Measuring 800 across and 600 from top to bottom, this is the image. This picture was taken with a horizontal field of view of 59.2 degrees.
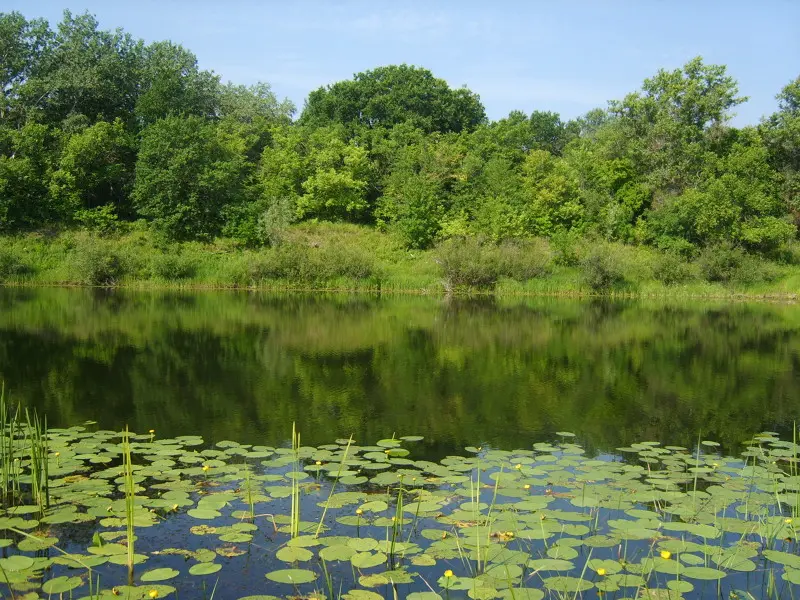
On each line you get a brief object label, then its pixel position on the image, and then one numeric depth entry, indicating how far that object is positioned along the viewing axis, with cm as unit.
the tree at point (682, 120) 5012
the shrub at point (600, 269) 4131
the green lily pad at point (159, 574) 529
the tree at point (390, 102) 6166
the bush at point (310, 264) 4200
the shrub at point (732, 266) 4322
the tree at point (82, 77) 5050
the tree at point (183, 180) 4619
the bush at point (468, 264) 4181
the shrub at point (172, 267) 4119
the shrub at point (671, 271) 4341
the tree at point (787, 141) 4912
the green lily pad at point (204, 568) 541
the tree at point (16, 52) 4978
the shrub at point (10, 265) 3991
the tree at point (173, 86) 5266
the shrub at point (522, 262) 4322
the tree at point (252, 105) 6425
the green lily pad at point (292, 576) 524
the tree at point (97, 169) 4634
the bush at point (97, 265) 3956
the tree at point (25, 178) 4406
